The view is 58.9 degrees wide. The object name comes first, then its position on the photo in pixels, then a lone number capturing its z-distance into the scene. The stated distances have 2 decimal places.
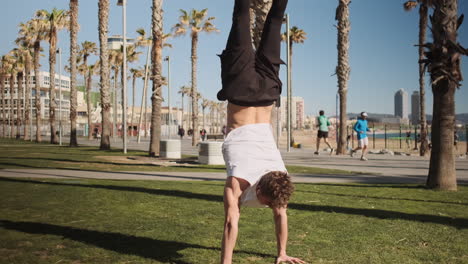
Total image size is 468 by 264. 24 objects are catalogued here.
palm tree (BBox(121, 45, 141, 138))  55.63
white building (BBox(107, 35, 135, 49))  181.88
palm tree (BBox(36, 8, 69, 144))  39.81
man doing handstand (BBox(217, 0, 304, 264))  3.51
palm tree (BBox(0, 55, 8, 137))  60.16
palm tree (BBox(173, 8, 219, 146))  34.42
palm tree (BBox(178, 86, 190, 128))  138.65
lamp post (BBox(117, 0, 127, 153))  26.64
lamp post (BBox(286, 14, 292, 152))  26.11
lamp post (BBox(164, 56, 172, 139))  43.47
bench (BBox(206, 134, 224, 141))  42.94
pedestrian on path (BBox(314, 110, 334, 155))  20.48
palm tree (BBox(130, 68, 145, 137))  74.81
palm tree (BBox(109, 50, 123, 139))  58.59
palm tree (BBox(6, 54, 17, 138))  57.84
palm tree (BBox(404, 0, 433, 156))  22.77
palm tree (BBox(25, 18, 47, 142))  41.88
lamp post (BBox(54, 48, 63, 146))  42.86
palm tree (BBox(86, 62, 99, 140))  49.07
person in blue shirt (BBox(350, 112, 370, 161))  17.50
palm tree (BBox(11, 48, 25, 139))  55.91
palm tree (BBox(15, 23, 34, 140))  47.06
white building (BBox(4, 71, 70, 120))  121.20
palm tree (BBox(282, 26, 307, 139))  45.03
